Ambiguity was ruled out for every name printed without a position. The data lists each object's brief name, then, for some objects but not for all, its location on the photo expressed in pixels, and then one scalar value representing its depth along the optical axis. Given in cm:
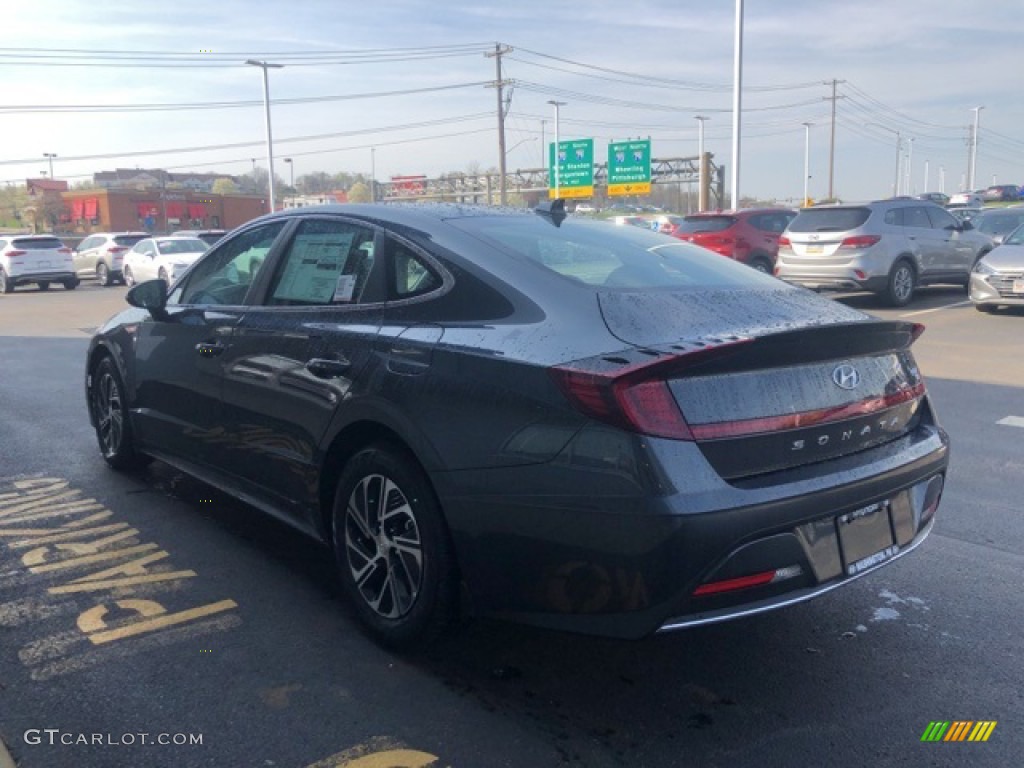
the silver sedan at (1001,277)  1365
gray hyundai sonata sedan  285
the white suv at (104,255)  3078
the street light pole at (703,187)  3431
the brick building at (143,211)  6569
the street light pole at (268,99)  4312
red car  1861
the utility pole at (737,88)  2530
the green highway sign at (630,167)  4625
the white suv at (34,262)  2798
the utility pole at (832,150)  6694
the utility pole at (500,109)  4394
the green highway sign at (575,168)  4669
